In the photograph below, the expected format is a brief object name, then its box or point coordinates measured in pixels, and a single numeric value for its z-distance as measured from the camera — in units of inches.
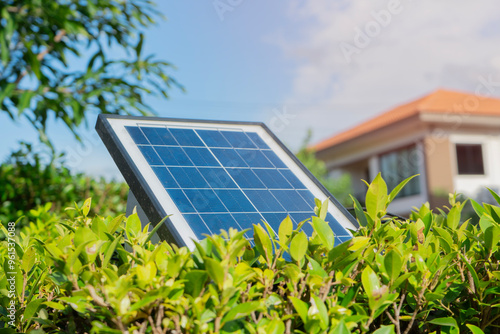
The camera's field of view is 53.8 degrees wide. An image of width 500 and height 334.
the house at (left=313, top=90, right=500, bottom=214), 849.0
